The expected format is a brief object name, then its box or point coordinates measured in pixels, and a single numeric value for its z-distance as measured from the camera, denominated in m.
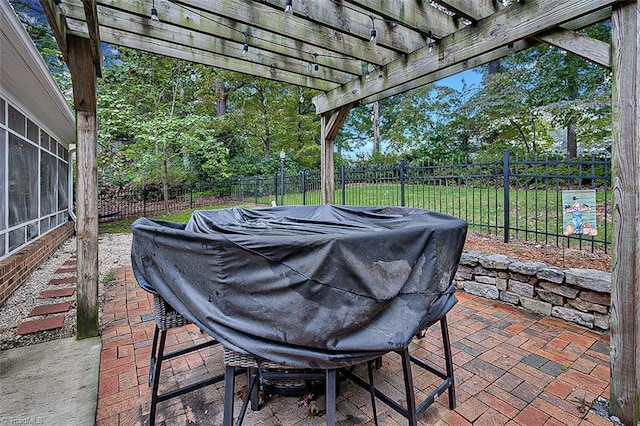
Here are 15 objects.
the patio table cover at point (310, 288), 1.16
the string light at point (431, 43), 2.83
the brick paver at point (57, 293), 3.71
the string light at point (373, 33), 2.61
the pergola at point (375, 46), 1.67
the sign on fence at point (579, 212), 2.47
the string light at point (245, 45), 2.82
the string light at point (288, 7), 2.21
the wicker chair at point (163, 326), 1.66
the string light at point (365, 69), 3.51
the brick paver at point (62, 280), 4.21
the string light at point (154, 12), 2.31
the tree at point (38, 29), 8.62
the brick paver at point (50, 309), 3.26
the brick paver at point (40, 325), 2.87
